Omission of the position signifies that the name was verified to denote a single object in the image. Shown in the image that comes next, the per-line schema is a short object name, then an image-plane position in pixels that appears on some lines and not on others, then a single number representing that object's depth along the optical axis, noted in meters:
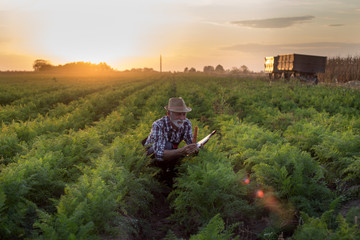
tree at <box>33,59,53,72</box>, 152.16
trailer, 28.69
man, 5.67
